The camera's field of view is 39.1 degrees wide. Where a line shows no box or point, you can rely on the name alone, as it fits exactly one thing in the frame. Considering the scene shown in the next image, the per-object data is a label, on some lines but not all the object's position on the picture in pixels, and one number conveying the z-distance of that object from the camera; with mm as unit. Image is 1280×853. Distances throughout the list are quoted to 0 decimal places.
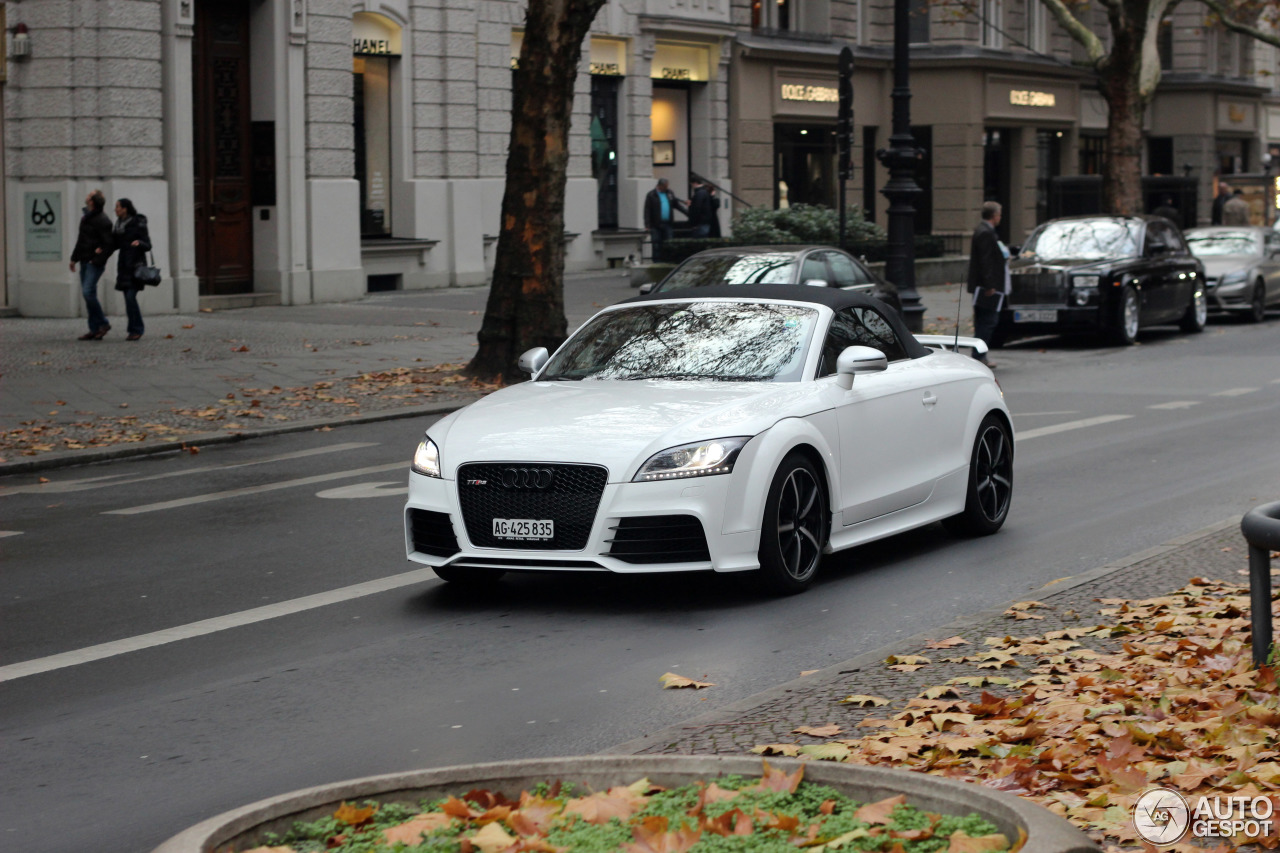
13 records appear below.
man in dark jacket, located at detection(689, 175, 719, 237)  35781
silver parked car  28859
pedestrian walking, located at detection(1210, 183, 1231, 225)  46906
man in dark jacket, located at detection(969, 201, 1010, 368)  21922
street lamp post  23438
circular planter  3914
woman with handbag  21734
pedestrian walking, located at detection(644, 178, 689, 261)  34281
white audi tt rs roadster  7891
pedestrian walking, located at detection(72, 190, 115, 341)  21812
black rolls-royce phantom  23625
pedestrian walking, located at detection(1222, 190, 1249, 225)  40612
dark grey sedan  18359
